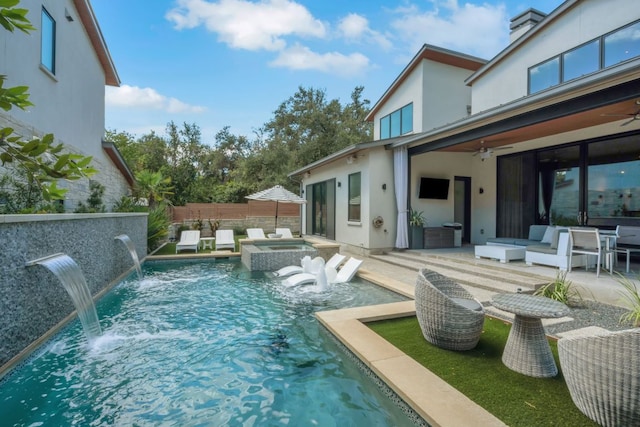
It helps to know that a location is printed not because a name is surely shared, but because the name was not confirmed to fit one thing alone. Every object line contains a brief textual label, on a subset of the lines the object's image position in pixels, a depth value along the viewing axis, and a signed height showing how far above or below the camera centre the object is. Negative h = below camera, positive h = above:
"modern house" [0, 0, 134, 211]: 6.54 +3.19
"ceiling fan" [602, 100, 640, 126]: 5.92 +1.99
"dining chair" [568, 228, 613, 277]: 6.27 -0.61
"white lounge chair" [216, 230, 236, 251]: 12.98 -1.15
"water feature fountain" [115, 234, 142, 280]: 8.18 -0.95
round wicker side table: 3.16 -1.26
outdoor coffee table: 8.17 -0.99
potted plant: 11.26 -0.60
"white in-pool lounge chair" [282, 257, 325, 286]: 7.50 -1.49
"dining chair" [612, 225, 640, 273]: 7.06 -0.53
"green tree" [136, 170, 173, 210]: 16.00 +1.16
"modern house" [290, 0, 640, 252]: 7.21 +1.96
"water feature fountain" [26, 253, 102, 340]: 4.38 -1.11
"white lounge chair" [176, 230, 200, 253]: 12.35 -1.16
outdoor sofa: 6.89 -0.83
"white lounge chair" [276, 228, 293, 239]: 13.60 -0.93
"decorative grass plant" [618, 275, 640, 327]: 4.48 -1.32
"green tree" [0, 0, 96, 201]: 1.35 +0.26
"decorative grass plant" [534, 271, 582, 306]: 5.43 -1.34
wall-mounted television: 11.76 +0.87
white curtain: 11.04 +0.61
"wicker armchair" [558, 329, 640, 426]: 2.24 -1.16
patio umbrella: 13.71 +0.66
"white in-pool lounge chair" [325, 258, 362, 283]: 7.88 -1.47
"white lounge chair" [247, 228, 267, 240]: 13.88 -0.96
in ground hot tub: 9.46 -1.29
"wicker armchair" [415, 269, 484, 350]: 3.62 -1.20
